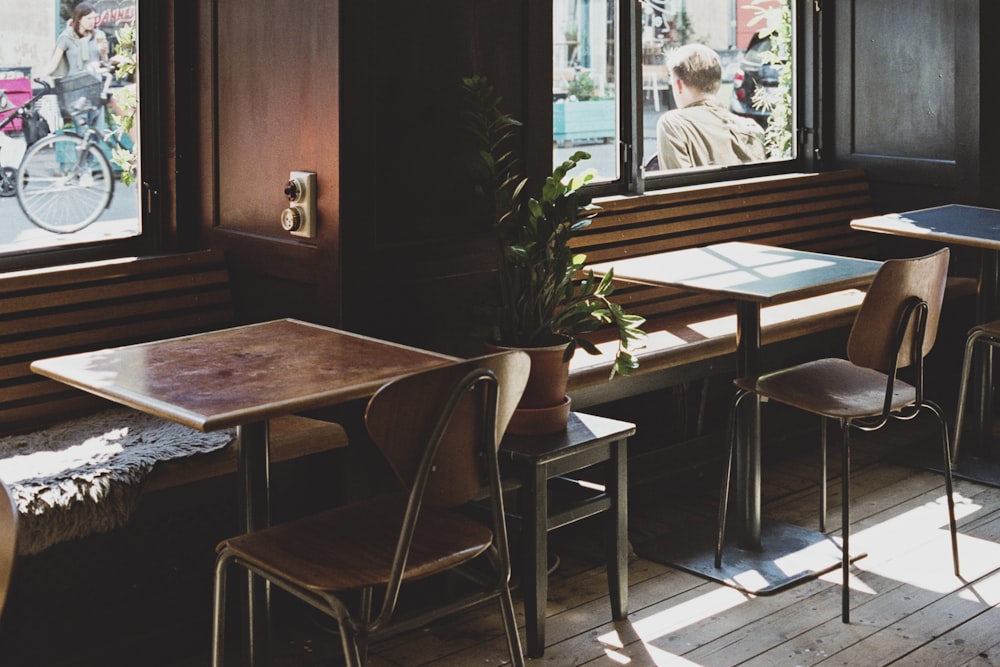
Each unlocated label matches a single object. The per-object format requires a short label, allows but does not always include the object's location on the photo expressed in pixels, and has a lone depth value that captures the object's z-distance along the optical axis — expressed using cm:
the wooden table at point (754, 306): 417
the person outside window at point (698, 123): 579
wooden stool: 368
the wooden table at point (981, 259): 515
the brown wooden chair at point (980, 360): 507
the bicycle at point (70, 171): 402
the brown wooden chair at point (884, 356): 386
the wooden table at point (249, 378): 281
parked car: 614
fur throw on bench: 321
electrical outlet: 396
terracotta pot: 376
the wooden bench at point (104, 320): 376
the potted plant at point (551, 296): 378
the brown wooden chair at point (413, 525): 268
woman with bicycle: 402
